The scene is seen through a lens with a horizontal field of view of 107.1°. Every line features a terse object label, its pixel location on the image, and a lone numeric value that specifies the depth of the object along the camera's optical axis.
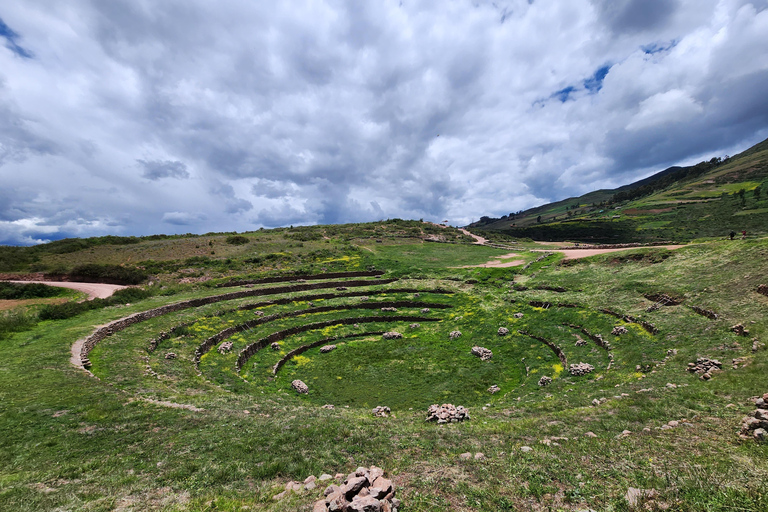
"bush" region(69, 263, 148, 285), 42.28
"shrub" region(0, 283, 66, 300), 32.03
